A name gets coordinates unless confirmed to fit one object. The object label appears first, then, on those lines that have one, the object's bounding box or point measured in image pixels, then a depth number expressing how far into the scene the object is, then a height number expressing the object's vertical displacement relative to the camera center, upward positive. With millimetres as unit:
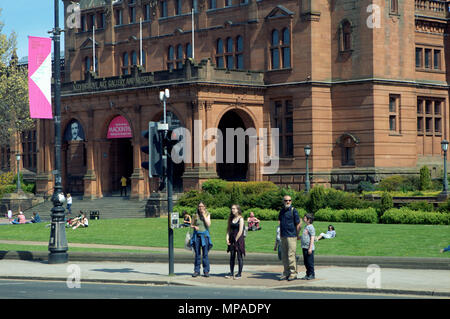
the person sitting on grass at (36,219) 54462 -3073
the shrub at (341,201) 44438 -1747
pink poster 60556 +3176
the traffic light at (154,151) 24172 +566
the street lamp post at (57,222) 29766 -1798
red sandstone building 54094 +5460
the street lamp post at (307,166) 49812 +181
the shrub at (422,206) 42156 -1957
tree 75875 +7210
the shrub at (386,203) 42562 -1796
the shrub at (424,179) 50250 -691
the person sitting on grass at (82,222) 44719 -2750
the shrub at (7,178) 68106 -487
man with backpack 23172 -1838
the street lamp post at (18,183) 63328 -839
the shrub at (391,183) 50344 -927
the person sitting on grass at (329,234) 33562 -2661
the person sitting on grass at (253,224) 39388 -2588
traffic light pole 24219 -157
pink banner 30219 +3437
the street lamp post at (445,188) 42978 -1115
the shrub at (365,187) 51603 -1169
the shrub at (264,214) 45434 -2436
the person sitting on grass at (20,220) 53841 -3101
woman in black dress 24156 -1970
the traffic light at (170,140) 24219 +895
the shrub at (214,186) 52656 -1014
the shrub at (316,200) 45094 -1698
